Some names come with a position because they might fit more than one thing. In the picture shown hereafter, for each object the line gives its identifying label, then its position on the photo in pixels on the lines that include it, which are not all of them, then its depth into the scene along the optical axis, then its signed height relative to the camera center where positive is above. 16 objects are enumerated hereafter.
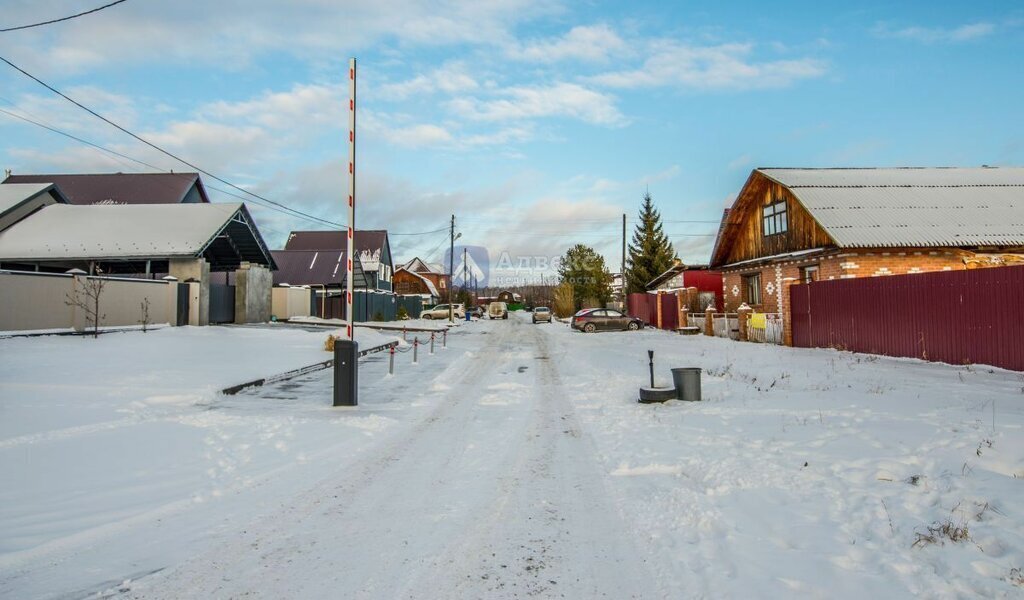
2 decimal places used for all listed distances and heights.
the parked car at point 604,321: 32.66 -0.56
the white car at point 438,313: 51.50 +0.07
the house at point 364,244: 55.75 +7.41
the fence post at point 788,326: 19.31 -0.59
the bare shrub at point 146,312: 17.72 +0.17
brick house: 19.03 +3.20
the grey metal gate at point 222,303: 23.70 +0.58
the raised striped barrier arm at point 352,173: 10.23 +2.66
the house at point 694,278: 41.00 +2.50
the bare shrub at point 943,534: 3.73 -1.58
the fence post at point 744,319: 22.39 -0.37
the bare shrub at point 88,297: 14.92 +0.57
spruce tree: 49.16 +5.07
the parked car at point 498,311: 63.66 +0.23
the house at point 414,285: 78.94 +4.18
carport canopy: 21.02 +3.34
